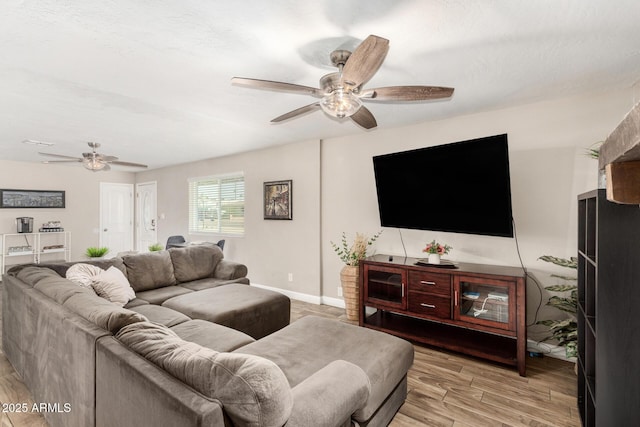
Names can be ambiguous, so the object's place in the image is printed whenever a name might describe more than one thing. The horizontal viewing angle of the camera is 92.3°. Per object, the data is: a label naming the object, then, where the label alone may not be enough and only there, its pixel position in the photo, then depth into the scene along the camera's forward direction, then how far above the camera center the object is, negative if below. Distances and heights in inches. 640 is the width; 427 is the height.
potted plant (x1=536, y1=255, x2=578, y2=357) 95.5 -30.6
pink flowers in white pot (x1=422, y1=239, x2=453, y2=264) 116.6 -15.5
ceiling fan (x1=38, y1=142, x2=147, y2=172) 161.5 +27.1
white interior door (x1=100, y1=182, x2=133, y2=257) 280.7 -5.7
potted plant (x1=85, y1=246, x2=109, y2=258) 145.9 -20.0
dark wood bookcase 53.9 -18.2
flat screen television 101.6 +8.9
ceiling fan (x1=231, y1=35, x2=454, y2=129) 64.8 +29.4
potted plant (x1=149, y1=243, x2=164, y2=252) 185.0 -22.3
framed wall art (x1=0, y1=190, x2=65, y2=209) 230.5 +9.4
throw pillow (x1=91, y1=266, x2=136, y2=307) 104.8 -26.6
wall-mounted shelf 26.0 +3.7
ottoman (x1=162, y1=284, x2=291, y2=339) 102.9 -33.9
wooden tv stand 97.9 -33.2
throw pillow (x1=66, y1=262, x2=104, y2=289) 100.9 -21.4
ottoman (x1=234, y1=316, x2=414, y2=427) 65.1 -33.5
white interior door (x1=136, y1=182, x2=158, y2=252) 276.5 -3.8
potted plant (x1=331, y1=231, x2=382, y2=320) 142.0 -29.8
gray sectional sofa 37.7 -28.7
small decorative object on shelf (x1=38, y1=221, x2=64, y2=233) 242.1 -13.0
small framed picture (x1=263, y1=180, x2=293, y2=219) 180.1 +7.0
